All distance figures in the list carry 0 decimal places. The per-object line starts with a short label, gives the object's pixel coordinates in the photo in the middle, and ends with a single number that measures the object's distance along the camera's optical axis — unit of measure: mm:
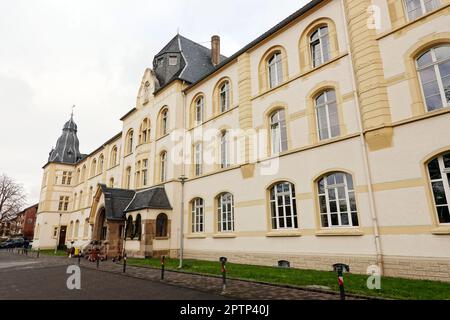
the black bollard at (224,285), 8250
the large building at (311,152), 10109
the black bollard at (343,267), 11315
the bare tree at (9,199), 50438
